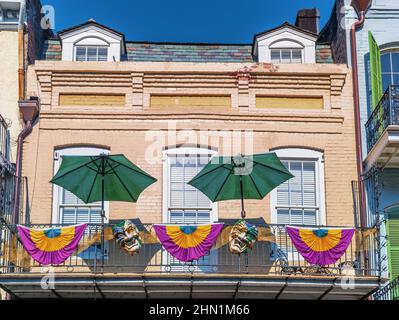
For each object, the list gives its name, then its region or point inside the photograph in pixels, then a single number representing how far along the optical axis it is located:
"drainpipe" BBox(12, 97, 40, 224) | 16.03
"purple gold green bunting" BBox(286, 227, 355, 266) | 14.81
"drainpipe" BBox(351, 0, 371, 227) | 16.17
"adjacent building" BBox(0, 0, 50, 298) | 16.02
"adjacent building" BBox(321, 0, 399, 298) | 15.73
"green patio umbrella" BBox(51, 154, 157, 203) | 14.84
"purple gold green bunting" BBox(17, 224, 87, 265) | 14.63
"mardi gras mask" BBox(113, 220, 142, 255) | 14.96
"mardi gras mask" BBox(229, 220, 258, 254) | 14.89
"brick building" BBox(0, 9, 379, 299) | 15.80
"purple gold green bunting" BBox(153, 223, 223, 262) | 14.66
